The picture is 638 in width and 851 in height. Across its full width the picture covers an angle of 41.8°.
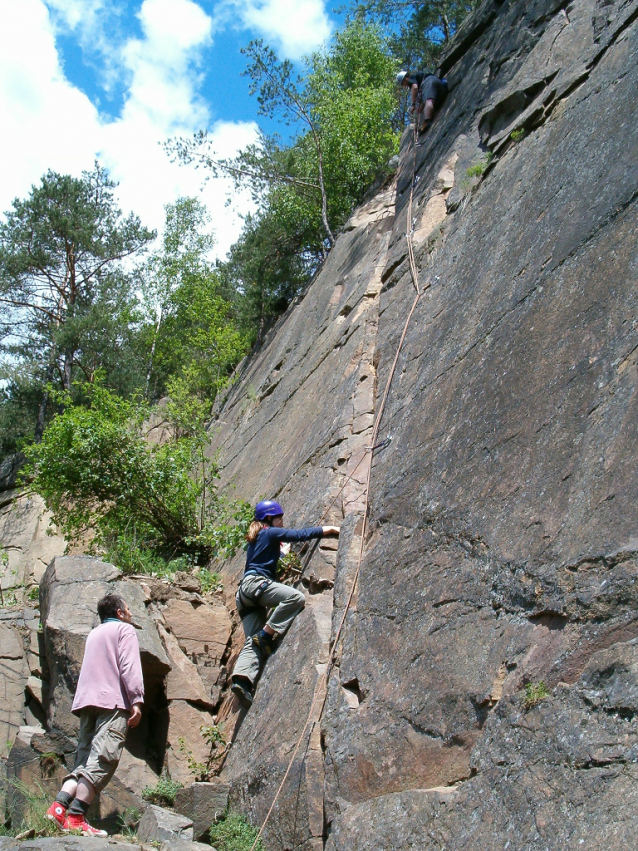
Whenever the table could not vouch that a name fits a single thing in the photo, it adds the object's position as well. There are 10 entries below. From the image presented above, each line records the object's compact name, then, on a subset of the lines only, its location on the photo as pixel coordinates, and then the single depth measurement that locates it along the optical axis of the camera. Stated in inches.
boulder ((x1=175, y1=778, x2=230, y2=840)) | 250.1
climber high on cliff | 473.1
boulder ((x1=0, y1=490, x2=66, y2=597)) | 665.6
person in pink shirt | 239.5
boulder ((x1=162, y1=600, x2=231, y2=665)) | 336.5
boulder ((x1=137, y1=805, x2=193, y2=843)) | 226.1
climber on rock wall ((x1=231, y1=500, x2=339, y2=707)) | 284.7
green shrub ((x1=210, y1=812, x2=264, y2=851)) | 232.1
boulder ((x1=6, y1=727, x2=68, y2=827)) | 281.4
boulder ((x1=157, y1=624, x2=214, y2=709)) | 309.3
